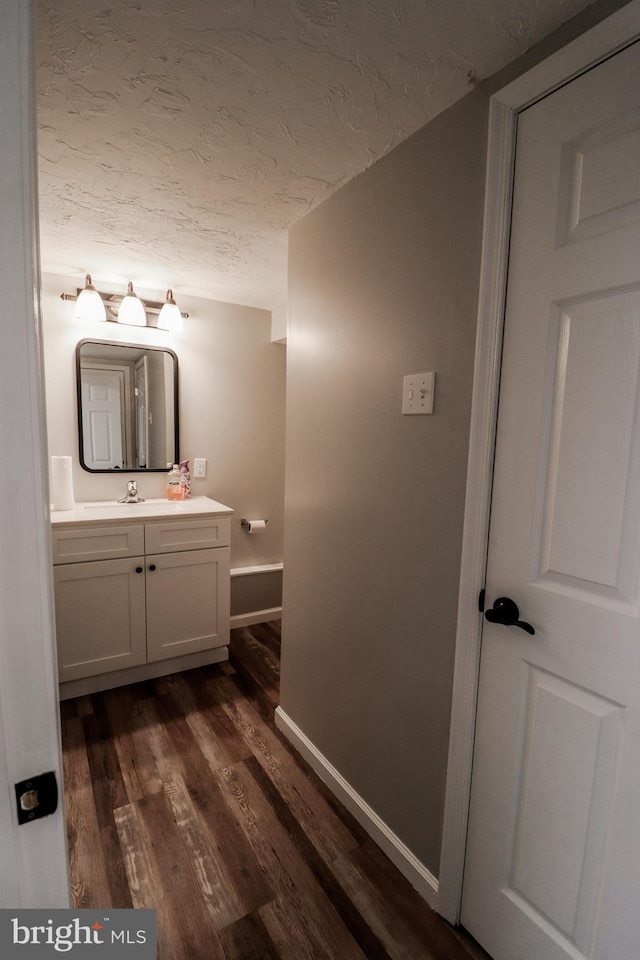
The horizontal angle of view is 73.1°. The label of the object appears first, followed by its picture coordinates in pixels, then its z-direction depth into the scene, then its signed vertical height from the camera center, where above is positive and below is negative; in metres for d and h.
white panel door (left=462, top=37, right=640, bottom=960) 0.83 -0.22
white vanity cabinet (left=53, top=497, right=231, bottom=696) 2.13 -0.88
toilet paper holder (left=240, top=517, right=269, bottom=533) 3.04 -0.66
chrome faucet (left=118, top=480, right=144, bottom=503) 2.60 -0.40
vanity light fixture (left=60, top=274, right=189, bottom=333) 2.32 +0.67
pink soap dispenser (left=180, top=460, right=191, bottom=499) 2.77 -0.31
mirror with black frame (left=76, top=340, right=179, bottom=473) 2.49 +0.12
